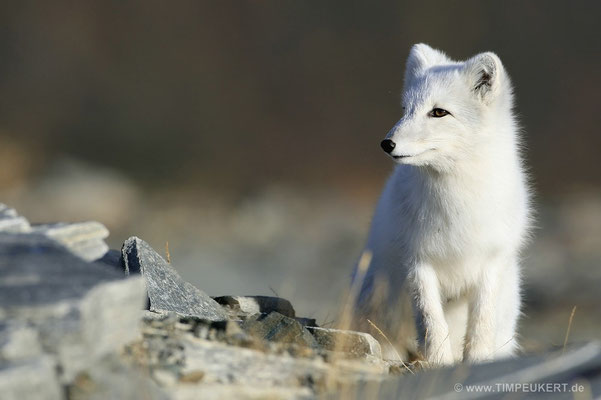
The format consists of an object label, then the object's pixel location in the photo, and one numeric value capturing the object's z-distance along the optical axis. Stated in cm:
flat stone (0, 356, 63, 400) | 570
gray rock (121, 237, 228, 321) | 1066
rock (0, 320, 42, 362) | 602
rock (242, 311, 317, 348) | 925
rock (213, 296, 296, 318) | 1212
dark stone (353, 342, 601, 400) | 715
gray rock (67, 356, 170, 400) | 628
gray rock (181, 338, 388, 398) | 704
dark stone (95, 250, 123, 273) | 1095
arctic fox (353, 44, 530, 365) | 1080
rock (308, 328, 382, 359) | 970
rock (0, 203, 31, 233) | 758
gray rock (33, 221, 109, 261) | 765
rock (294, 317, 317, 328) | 1213
